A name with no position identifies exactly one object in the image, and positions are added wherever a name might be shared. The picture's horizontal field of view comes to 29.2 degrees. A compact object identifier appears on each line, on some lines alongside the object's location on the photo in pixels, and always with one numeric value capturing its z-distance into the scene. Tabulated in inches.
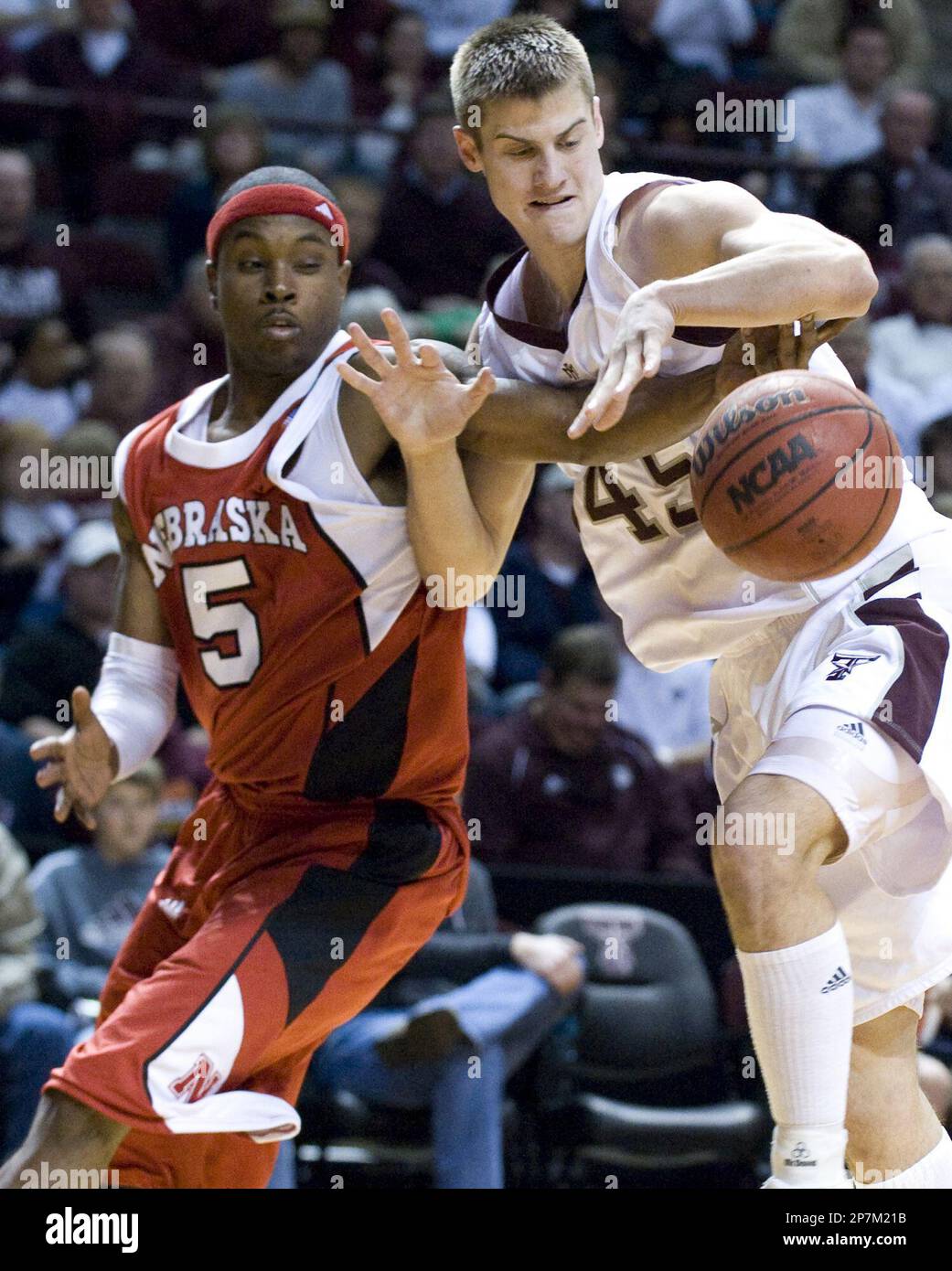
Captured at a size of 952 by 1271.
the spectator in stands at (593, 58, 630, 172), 347.6
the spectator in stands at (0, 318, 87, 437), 339.0
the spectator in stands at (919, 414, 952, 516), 293.4
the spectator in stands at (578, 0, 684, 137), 398.0
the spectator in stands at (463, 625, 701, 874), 258.2
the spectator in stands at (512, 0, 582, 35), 393.4
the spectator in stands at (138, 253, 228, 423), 330.0
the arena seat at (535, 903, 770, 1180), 236.1
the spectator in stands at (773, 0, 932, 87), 397.7
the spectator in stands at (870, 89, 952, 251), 362.0
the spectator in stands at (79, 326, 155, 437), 323.6
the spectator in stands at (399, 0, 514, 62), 403.2
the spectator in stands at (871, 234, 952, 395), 329.7
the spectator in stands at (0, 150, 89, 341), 345.1
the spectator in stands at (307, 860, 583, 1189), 220.2
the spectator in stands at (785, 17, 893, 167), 388.5
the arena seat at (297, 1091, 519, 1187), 231.5
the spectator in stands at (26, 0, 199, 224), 375.6
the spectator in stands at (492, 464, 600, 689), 300.4
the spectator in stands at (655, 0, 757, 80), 416.2
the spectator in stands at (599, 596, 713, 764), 289.4
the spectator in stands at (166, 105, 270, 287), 351.3
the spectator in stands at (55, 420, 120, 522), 292.4
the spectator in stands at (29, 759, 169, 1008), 241.9
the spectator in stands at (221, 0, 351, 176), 384.5
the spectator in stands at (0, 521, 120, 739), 269.0
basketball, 132.6
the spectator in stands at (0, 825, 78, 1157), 222.5
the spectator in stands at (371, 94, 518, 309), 357.4
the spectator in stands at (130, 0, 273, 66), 406.9
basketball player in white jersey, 131.1
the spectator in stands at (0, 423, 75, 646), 305.0
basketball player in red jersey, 146.1
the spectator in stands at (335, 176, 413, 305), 347.6
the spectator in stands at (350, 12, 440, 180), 384.8
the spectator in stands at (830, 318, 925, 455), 311.0
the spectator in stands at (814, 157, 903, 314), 350.0
